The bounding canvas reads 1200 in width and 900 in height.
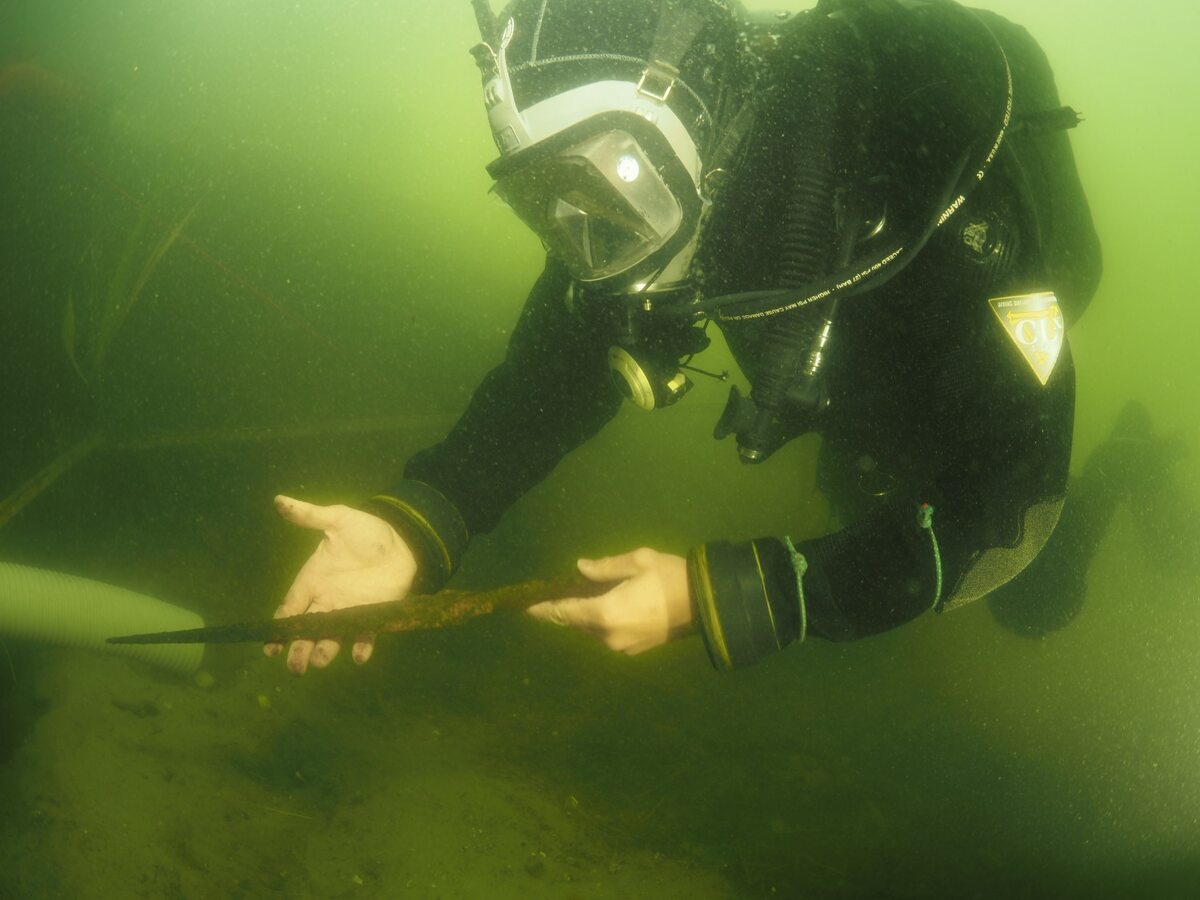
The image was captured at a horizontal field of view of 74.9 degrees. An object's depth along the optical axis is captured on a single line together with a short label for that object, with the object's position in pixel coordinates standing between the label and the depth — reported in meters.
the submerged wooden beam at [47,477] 1.05
